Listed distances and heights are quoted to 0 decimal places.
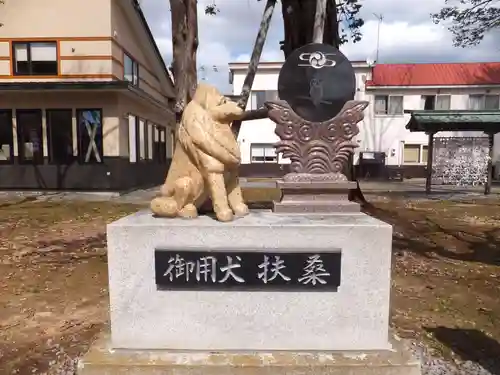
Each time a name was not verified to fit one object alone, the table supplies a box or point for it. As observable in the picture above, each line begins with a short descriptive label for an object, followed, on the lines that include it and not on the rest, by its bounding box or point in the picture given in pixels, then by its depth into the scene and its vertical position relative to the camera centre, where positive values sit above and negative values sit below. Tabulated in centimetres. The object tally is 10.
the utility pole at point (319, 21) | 678 +217
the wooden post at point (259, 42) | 721 +199
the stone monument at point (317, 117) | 331 +29
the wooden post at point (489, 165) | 1498 -37
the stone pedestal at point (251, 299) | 276 -98
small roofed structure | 1377 +113
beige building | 1377 +189
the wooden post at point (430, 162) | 1494 -29
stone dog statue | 292 -5
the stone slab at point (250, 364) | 269 -137
